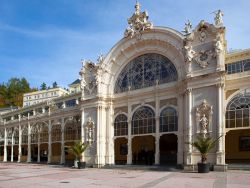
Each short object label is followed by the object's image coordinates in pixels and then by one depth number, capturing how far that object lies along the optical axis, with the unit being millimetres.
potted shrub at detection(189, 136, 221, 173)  24719
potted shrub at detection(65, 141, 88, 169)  33844
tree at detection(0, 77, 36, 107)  93000
